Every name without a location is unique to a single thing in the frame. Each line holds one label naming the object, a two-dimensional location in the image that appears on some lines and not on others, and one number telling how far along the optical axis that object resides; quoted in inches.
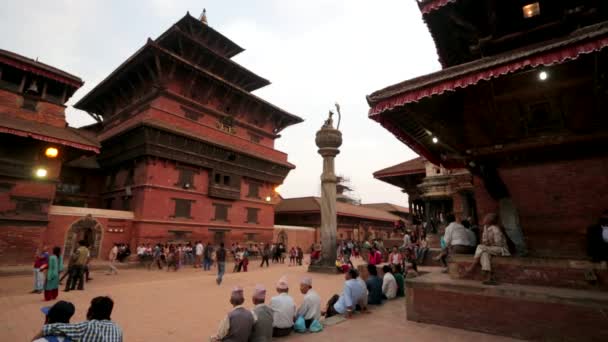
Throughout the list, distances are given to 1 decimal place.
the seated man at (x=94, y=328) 113.4
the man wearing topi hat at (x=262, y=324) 155.5
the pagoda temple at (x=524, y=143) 170.7
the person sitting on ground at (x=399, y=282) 327.0
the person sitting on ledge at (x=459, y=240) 232.7
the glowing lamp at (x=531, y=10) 230.5
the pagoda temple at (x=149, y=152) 593.0
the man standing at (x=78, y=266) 390.3
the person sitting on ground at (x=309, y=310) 200.2
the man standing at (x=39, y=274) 363.3
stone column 577.3
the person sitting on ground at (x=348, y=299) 234.5
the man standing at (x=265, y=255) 780.0
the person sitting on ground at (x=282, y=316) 188.9
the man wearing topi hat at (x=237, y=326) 147.3
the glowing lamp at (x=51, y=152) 611.2
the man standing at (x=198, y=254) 746.3
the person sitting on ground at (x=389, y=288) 307.9
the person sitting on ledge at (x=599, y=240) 180.7
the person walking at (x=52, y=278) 331.6
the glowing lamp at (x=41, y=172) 599.5
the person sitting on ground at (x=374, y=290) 277.5
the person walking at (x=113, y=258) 584.4
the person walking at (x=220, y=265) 470.9
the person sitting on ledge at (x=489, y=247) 203.8
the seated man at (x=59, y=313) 119.4
